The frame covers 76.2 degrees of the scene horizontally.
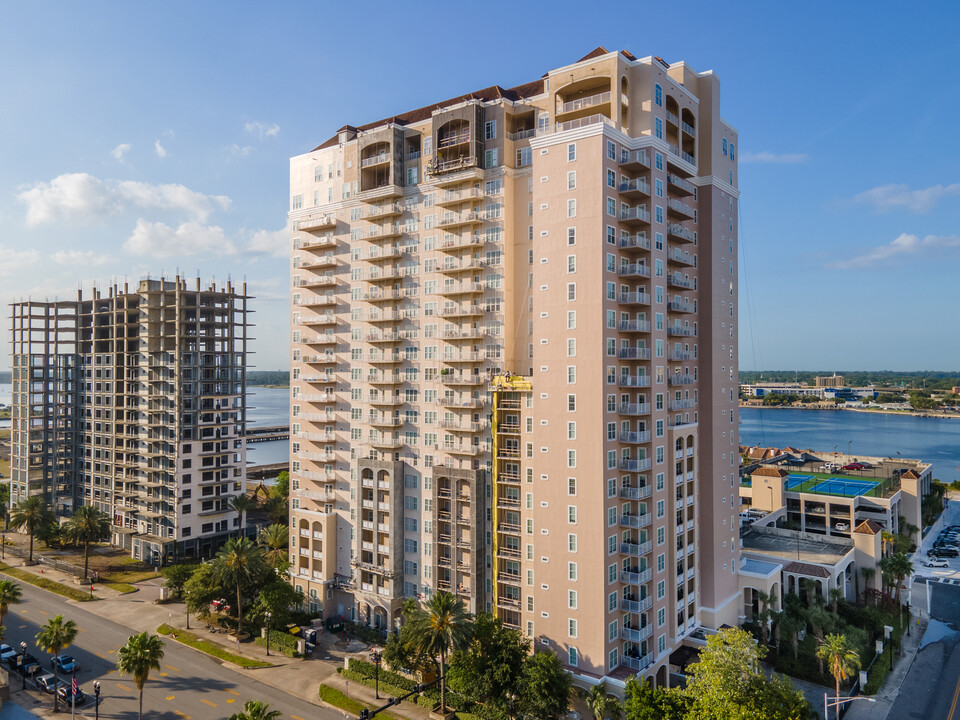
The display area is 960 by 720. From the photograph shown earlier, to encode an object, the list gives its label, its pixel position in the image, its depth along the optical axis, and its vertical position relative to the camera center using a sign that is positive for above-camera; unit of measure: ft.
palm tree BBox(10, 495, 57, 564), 319.88 -78.71
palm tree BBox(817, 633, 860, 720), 182.19 -87.46
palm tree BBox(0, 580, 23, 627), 203.19 -76.75
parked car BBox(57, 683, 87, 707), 183.42 -98.95
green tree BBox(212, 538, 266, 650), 234.01 -76.76
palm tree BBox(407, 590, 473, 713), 180.24 -78.26
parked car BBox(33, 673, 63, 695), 191.05 -99.75
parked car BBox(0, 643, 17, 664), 207.06 -98.61
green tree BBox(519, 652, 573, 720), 165.58 -88.17
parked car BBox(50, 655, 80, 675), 202.08 -99.34
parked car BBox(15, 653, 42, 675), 200.75 -98.44
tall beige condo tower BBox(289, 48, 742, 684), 188.96 +1.54
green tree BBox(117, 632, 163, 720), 162.81 -78.07
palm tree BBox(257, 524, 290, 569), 285.02 -85.51
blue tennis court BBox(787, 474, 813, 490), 384.82 -74.78
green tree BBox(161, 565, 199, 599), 267.59 -92.08
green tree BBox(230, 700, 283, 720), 131.85 -75.02
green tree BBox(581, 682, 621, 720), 166.40 -92.75
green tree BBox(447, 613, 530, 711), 173.37 -86.33
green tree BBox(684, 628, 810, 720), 139.95 -77.34
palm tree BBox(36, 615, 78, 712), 185.16 -82.11
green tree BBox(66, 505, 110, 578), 304.30 -80.41
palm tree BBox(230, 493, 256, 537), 338.34 -76.96
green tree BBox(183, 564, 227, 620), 235.20 -86.62
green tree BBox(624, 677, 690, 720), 152.56 -85.44
